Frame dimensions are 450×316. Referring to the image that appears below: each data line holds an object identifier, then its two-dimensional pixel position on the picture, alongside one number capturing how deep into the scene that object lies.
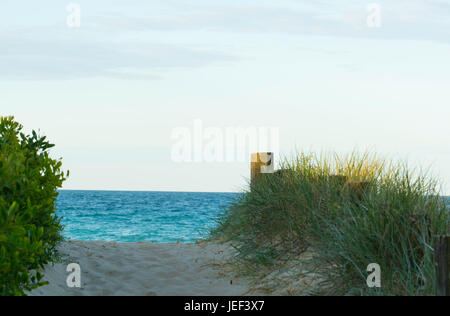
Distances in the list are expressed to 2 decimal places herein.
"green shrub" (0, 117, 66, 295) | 9.27
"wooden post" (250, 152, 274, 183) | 20.73
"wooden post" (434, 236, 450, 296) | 9.06
